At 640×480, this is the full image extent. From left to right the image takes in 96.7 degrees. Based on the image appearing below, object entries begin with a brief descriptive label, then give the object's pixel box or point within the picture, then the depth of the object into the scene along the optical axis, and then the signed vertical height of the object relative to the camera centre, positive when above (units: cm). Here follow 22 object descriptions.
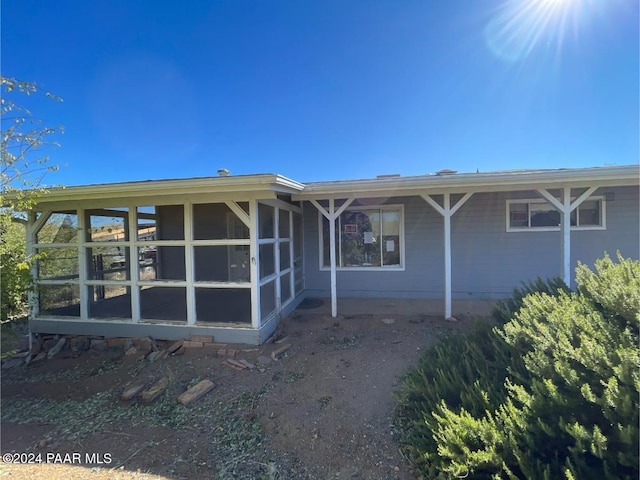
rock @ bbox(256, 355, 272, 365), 412 -177
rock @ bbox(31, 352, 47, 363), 484 -198
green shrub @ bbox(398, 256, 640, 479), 166 -119
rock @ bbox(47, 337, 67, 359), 489 -187
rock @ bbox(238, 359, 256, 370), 402 -179
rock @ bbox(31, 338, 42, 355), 506 -188
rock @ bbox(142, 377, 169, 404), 346 -188
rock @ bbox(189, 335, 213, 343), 469 -163
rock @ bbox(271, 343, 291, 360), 428 -174
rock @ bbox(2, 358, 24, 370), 473 -203
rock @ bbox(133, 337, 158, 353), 470 -174
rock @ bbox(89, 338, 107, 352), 491 -180
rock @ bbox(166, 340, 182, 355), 457 -175
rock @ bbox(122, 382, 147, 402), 355 -191
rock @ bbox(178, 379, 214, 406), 342 -188
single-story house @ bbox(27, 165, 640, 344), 471 -12
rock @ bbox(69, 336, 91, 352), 498 -181
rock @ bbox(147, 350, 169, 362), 445 -181
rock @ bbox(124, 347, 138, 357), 465 -182
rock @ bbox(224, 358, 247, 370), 404 -180
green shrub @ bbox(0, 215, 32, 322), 363 -34
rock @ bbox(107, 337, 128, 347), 489 -174
